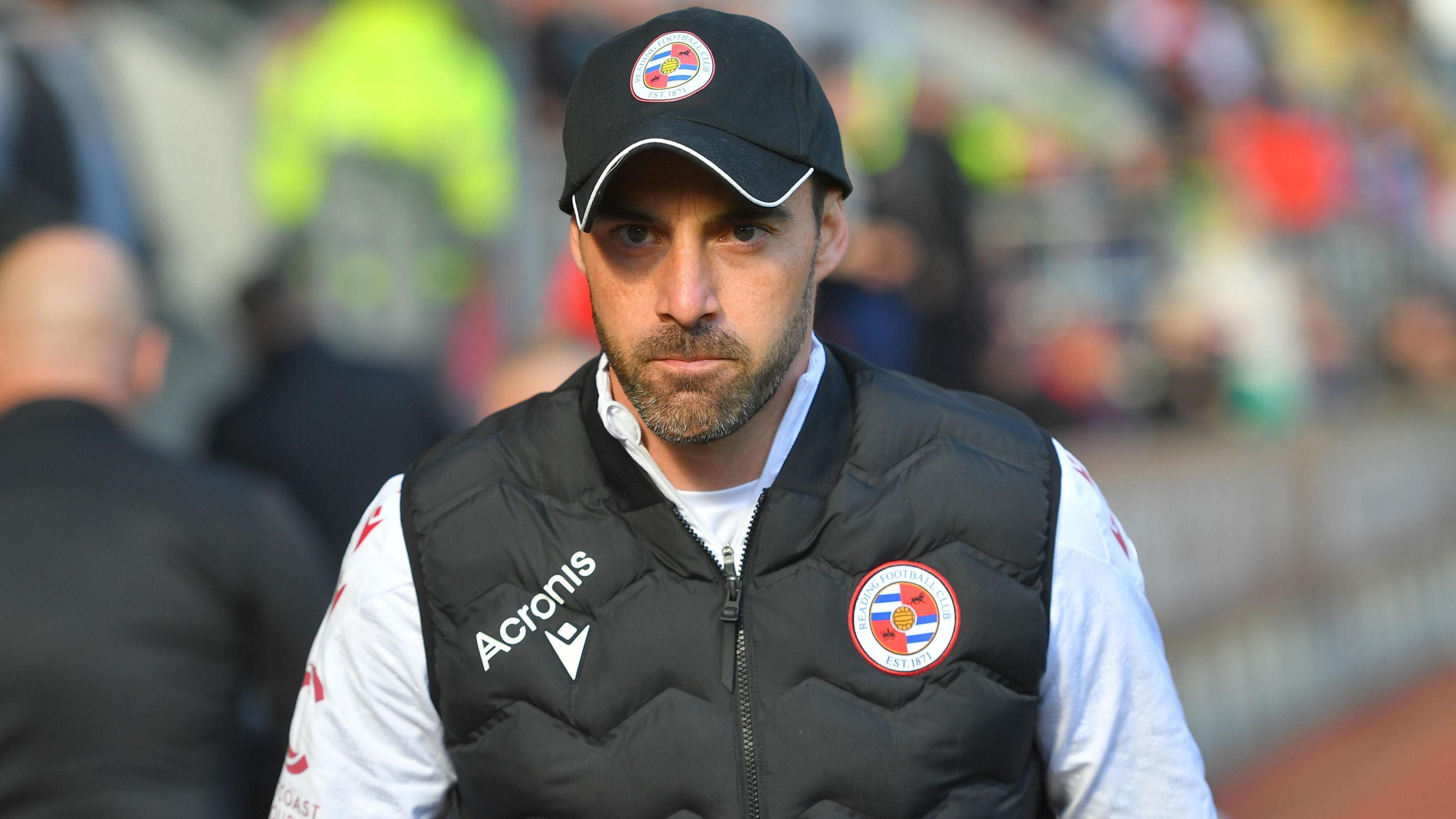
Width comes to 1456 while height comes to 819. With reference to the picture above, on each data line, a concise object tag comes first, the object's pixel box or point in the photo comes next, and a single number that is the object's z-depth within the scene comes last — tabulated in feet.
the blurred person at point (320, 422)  34.76
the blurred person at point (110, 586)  19.38
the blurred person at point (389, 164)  43.93
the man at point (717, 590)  13.05
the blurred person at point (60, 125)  38.65
